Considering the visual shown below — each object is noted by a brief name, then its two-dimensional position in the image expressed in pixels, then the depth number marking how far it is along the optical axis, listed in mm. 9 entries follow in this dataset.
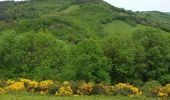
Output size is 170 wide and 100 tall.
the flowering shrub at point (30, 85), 27511
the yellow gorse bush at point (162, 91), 26156
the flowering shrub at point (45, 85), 27294
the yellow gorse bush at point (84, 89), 26422
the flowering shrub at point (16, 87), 27000
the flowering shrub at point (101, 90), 26844
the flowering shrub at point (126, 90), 27188
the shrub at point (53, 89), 26625
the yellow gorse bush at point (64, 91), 25938
